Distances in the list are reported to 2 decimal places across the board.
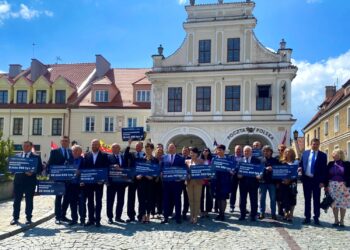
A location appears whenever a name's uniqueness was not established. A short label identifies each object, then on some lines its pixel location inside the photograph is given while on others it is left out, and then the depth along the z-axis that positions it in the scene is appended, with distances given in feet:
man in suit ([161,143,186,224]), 35.45
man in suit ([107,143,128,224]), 35.76
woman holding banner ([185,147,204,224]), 35.53
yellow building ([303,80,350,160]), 106.42
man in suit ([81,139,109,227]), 34.01
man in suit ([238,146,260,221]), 36.76
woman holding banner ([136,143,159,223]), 35.60
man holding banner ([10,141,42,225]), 34.04
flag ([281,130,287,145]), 91.15
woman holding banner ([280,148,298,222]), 36.98
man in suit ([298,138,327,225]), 35.78
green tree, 55.01
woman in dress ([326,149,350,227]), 34.68
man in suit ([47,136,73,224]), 35.50
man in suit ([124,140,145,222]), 36.27
